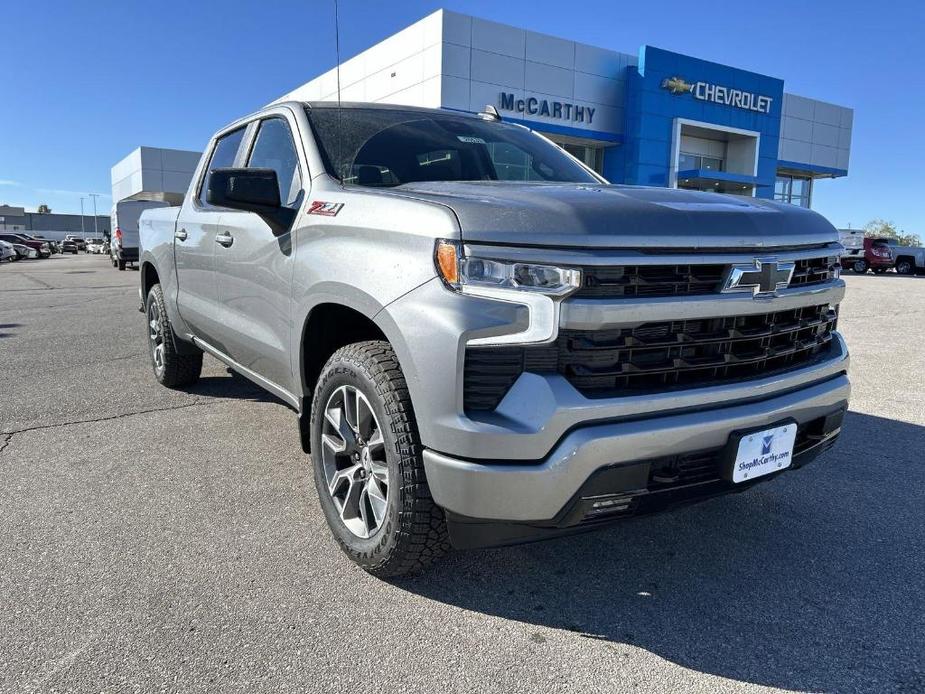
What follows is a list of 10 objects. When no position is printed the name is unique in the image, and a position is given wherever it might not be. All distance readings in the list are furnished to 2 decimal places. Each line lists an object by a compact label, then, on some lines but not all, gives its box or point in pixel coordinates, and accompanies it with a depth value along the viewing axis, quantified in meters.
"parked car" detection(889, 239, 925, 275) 30.44
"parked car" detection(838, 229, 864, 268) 31.53
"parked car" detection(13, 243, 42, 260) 41.58
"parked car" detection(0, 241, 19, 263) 39.03
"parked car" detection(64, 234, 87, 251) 68.62
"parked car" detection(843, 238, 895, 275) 30.69
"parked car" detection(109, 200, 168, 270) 25.59
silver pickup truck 2.04
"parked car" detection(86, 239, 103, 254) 62.25
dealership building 22.91
